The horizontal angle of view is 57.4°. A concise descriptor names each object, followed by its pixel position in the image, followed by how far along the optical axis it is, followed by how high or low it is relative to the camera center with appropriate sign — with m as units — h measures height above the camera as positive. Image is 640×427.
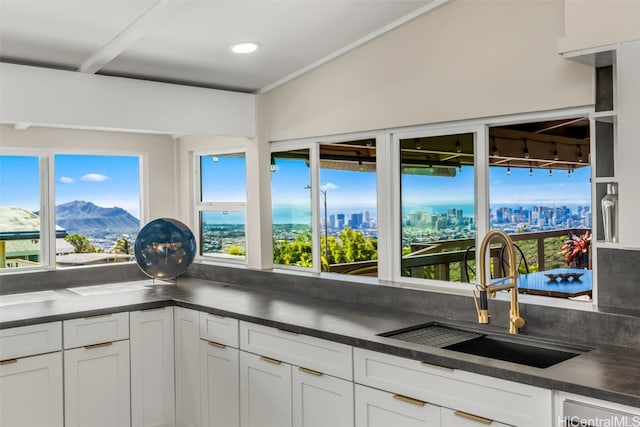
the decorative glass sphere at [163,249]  4.06 -0.26
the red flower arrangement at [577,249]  2.81 -0.21
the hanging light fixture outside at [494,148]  3.04 +0.30
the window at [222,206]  4.43 +0.04
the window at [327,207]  3.66 +0.01
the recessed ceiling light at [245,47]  3.28 +0.93
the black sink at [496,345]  2.44 -0.60
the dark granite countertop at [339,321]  1.94 -0.56
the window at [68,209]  4.05 +0.03
